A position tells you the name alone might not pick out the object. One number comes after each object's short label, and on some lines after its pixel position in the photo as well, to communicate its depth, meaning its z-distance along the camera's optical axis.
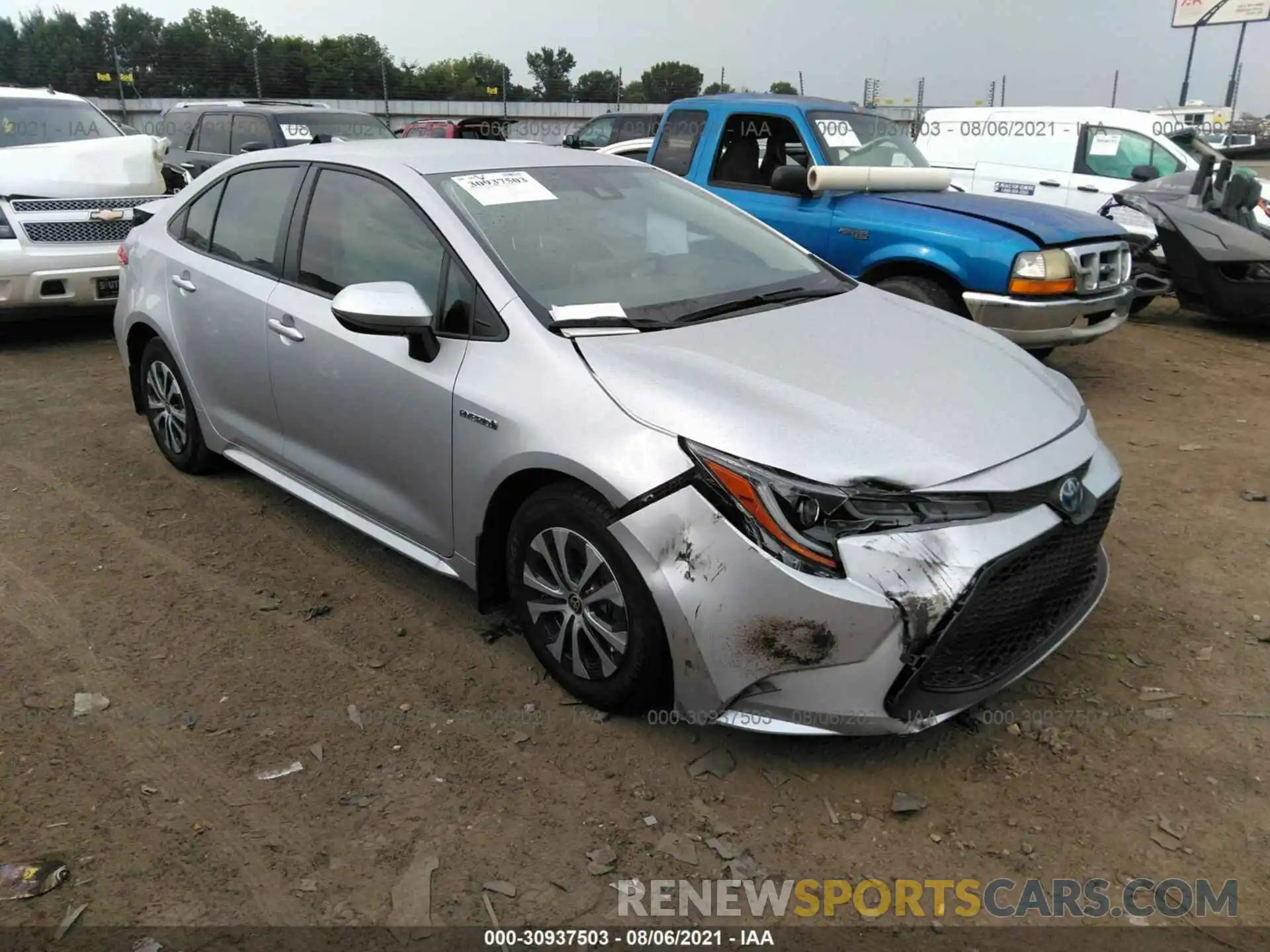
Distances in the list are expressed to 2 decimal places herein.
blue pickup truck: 5.49
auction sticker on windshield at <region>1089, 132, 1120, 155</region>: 9.58
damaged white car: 6.65
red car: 19.08
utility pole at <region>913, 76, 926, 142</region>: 11.09
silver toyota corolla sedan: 2.36
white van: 9.39
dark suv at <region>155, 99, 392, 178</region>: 10.11
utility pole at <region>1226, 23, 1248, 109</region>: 35.98
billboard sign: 42.62
